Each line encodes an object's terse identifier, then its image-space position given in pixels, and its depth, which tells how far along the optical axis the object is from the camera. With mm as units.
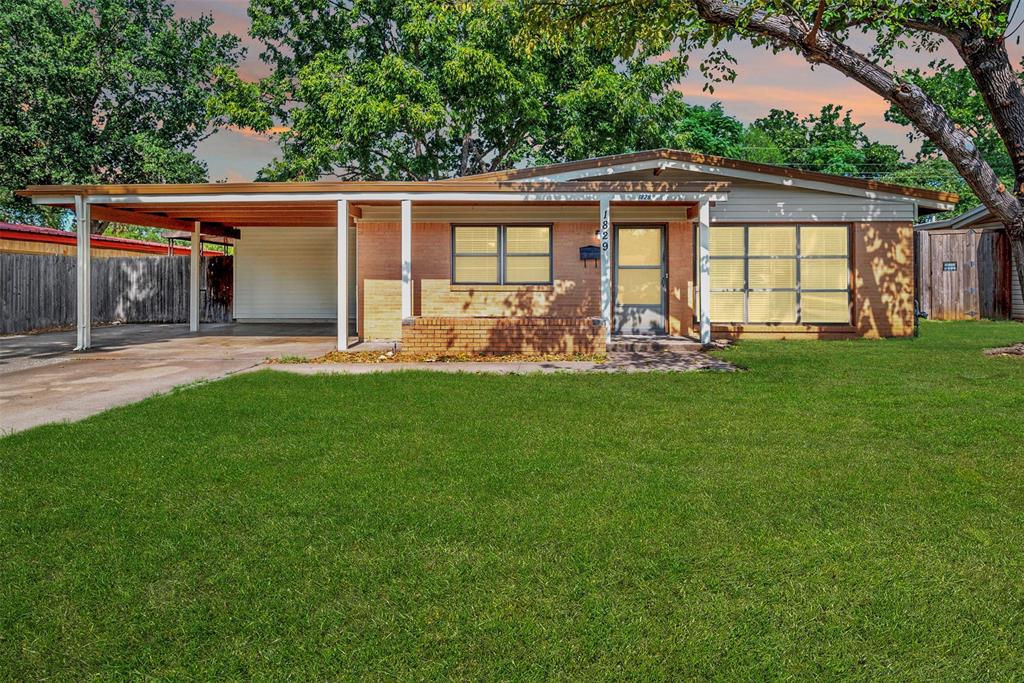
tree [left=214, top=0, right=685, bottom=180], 20906
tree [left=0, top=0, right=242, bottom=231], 23438
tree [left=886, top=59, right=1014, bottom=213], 37375
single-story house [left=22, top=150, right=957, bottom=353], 12938
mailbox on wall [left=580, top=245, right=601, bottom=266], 12617
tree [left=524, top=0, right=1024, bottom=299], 9328
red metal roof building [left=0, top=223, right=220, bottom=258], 19312
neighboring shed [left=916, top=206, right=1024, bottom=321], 17625
